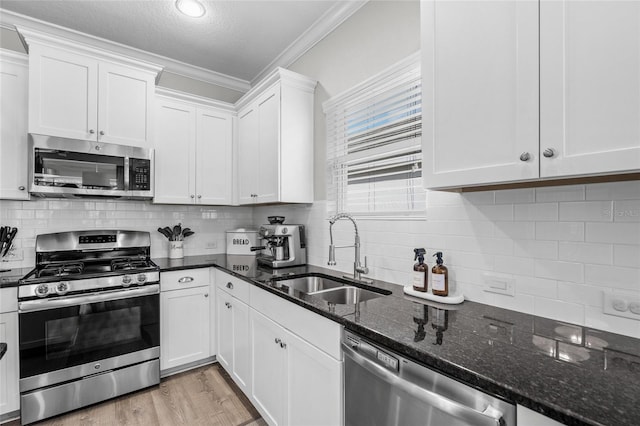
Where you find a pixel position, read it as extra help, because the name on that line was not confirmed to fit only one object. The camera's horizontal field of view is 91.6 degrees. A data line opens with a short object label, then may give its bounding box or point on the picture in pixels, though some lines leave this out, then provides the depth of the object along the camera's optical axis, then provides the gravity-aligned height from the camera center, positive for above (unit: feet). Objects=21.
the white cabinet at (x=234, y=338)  7.06 -3.09
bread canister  10.14 -0.92
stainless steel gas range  6.37 -2.59
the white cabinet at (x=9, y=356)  6.37 -2.99
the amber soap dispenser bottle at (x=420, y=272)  5.27 -1.02
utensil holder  9.84 -1.18
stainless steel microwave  7.29 +1.11
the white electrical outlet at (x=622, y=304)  3.44 -1.03
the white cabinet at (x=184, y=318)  8.13 -2.86
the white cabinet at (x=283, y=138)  8.11 +2.03
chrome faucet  6.54 -1.02
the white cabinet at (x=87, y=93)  7.14 +2.96
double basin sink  5.89 -1.59
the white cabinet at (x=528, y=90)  2.82 +1.32
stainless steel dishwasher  2.69 -1.84
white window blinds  5.96 +1.48
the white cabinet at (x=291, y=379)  4.46 -2.77
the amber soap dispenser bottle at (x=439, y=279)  4.99 -1.06
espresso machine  8.25 -0.90
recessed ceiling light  7.41 +5.01
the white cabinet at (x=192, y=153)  9.25 +1.88
